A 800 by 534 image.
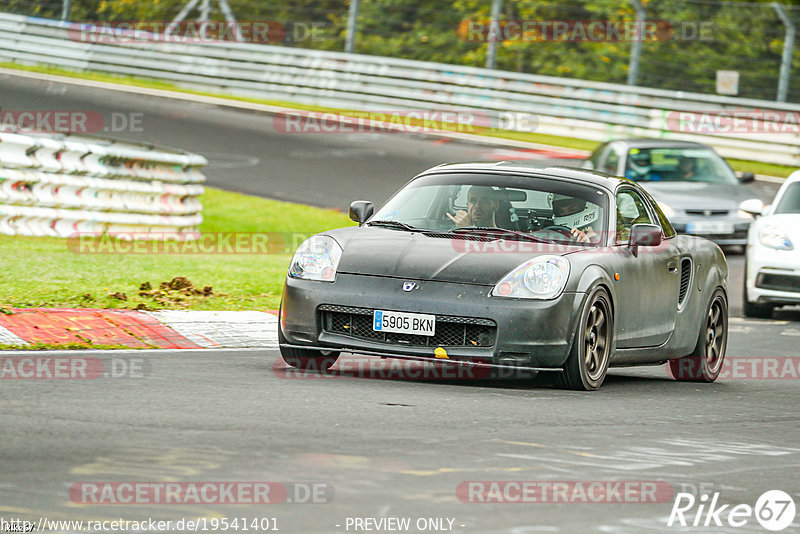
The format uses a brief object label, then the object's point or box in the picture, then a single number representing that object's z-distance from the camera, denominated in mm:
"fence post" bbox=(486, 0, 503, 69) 31688
